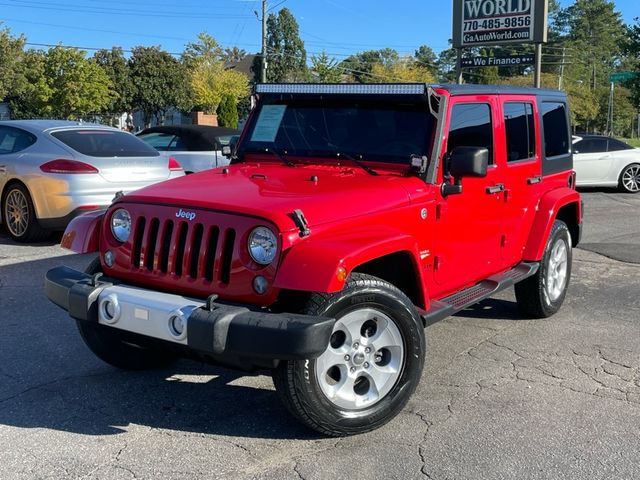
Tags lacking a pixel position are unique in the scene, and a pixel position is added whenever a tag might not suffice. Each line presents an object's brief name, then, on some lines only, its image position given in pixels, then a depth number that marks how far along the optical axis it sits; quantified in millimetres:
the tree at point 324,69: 46091
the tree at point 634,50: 26569
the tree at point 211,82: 53625
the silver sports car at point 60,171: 8219
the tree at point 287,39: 80500
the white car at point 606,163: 15719
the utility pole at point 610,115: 63831
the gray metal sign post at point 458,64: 22219
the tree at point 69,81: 43250
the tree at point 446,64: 96175
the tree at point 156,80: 54031
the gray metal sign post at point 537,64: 20531
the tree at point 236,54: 91281
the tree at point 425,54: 115444
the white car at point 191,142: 11844
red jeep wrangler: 3328
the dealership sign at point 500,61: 22219
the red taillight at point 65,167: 8234
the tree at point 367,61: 68694
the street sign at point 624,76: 28008
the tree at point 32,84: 40656
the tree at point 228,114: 34344
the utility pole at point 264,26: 38781
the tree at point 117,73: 51941
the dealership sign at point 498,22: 20328
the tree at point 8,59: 38447
